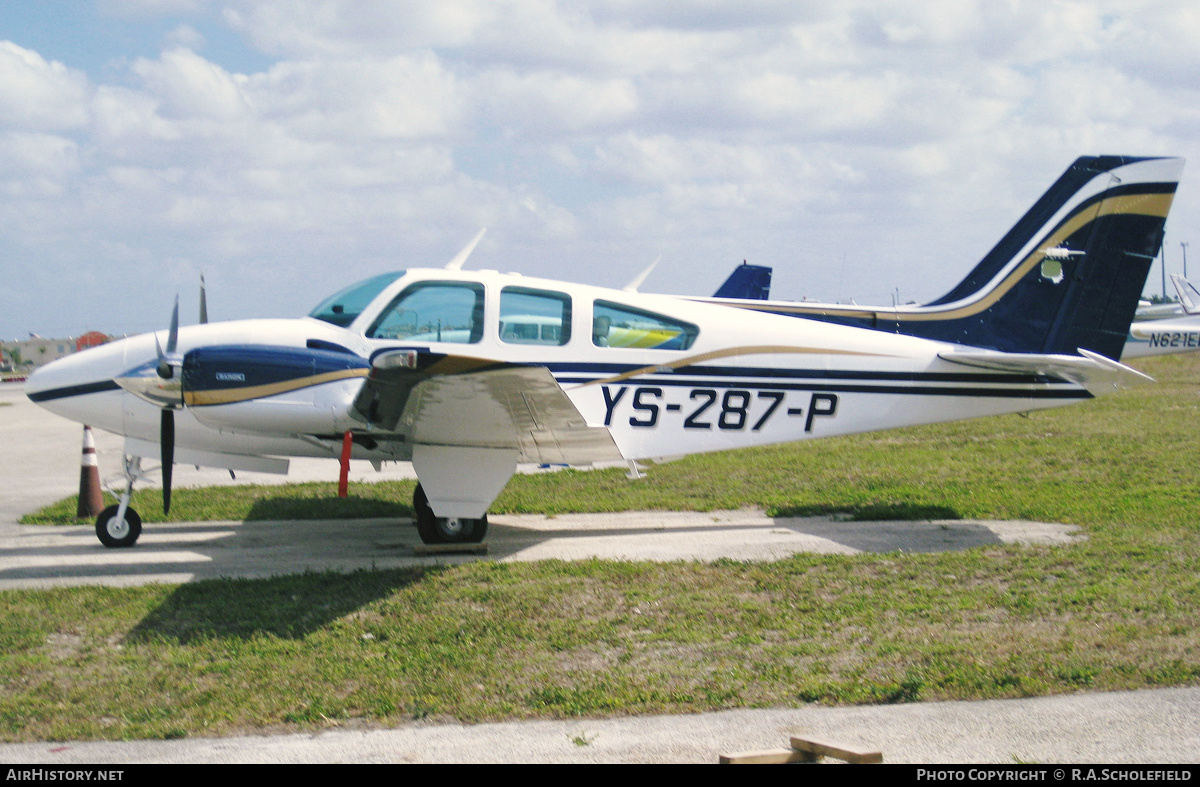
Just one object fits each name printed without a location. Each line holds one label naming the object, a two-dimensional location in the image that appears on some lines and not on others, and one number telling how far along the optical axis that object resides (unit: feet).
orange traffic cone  34.94
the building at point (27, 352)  259.60
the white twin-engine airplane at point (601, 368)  27.53
